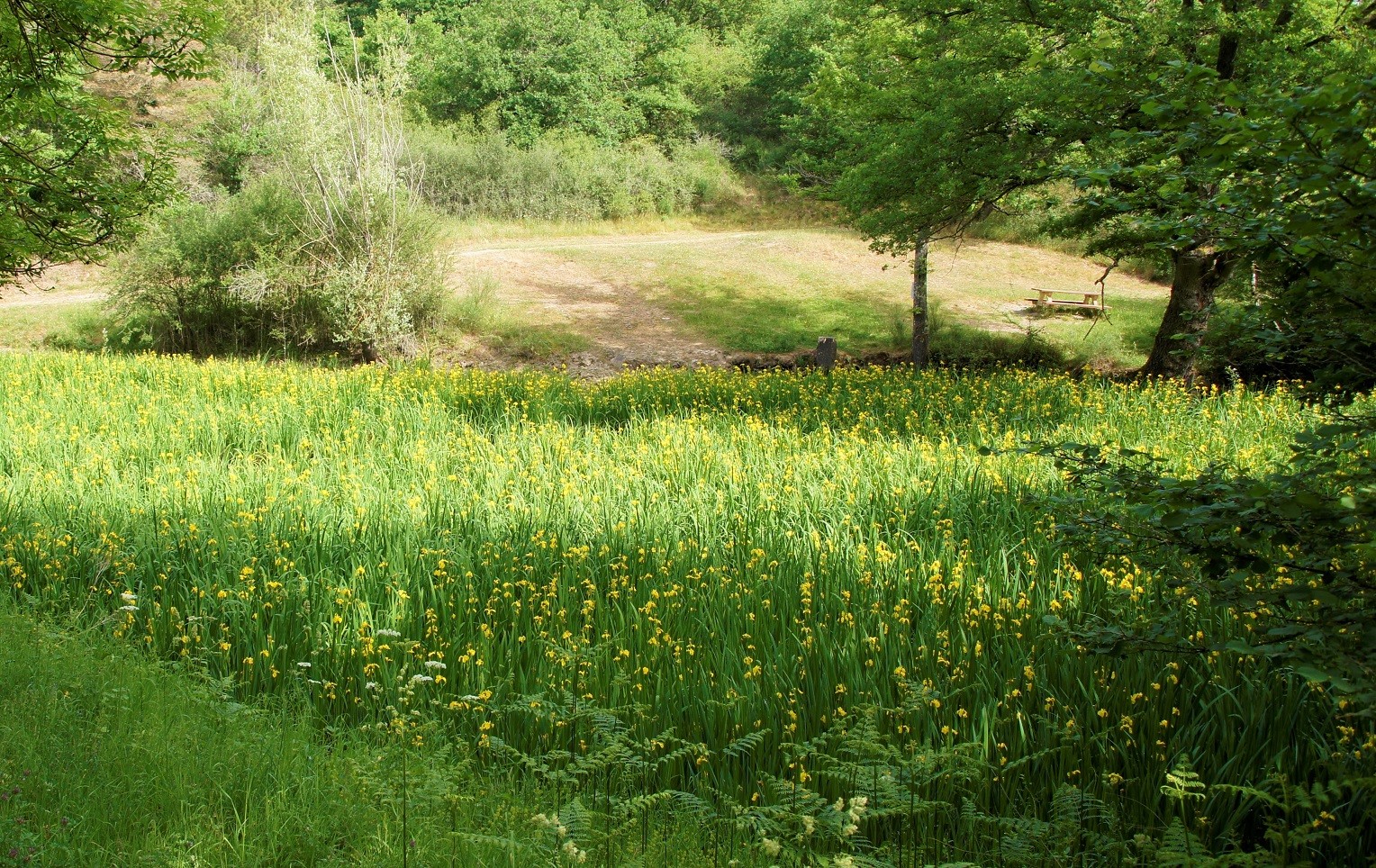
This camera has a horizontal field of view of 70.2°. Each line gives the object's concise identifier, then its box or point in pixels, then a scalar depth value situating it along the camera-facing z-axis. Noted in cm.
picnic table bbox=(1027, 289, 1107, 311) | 2122
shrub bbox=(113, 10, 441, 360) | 1781
